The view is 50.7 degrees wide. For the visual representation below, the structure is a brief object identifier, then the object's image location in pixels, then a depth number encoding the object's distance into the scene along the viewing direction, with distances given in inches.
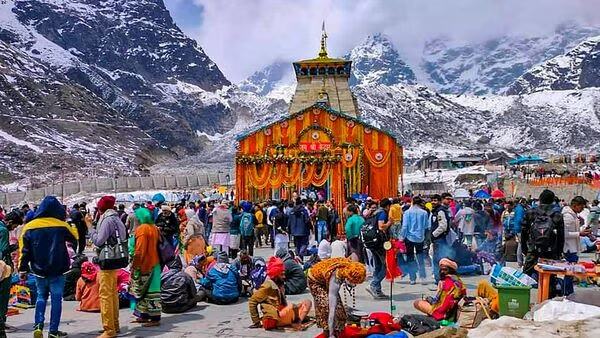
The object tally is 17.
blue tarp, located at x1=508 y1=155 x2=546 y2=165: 1839.8
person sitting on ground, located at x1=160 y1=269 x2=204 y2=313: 297.4
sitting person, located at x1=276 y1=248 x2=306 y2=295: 341.1
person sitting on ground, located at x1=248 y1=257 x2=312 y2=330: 258.7
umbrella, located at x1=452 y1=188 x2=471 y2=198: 1060.7
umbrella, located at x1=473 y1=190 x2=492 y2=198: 888.0
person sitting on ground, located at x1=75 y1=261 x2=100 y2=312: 300.7
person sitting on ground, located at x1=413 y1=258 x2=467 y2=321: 248.1
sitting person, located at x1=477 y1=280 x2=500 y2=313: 253.4
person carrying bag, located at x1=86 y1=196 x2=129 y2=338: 245.6
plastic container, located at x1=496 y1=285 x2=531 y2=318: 245.6
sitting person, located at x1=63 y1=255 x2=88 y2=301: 330.5
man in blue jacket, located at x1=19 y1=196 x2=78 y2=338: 233.6
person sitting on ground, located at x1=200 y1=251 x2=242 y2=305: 319.0
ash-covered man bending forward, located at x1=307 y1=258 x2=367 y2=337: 201.5
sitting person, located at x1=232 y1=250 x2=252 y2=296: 337.1
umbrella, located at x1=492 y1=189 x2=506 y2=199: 799.5
